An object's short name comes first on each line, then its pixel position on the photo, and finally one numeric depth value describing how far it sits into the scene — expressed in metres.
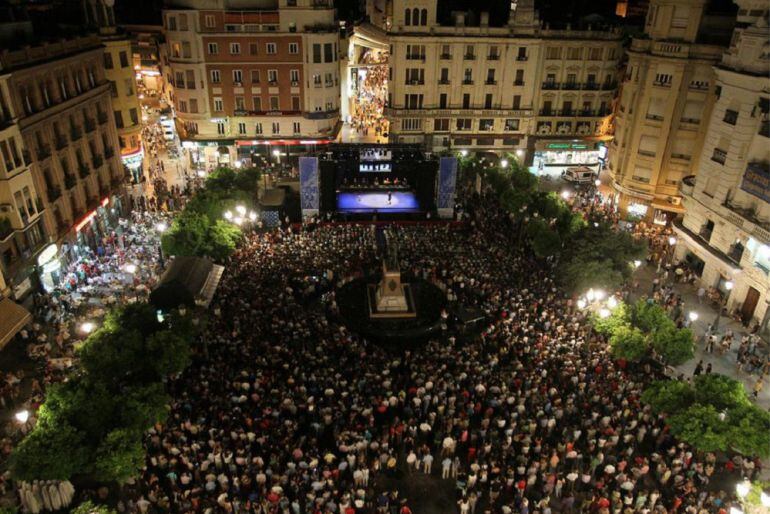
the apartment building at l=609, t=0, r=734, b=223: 51.25
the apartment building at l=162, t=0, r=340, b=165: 63.16
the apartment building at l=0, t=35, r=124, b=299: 38.53
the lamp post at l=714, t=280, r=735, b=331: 39.16
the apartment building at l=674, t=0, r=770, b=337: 40.69
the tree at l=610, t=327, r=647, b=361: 32.53
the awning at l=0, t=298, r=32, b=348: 34.72
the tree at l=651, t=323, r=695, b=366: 32.50
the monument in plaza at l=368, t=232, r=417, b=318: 41.19
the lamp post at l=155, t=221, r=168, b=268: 47.81
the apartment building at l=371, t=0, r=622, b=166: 66.00
